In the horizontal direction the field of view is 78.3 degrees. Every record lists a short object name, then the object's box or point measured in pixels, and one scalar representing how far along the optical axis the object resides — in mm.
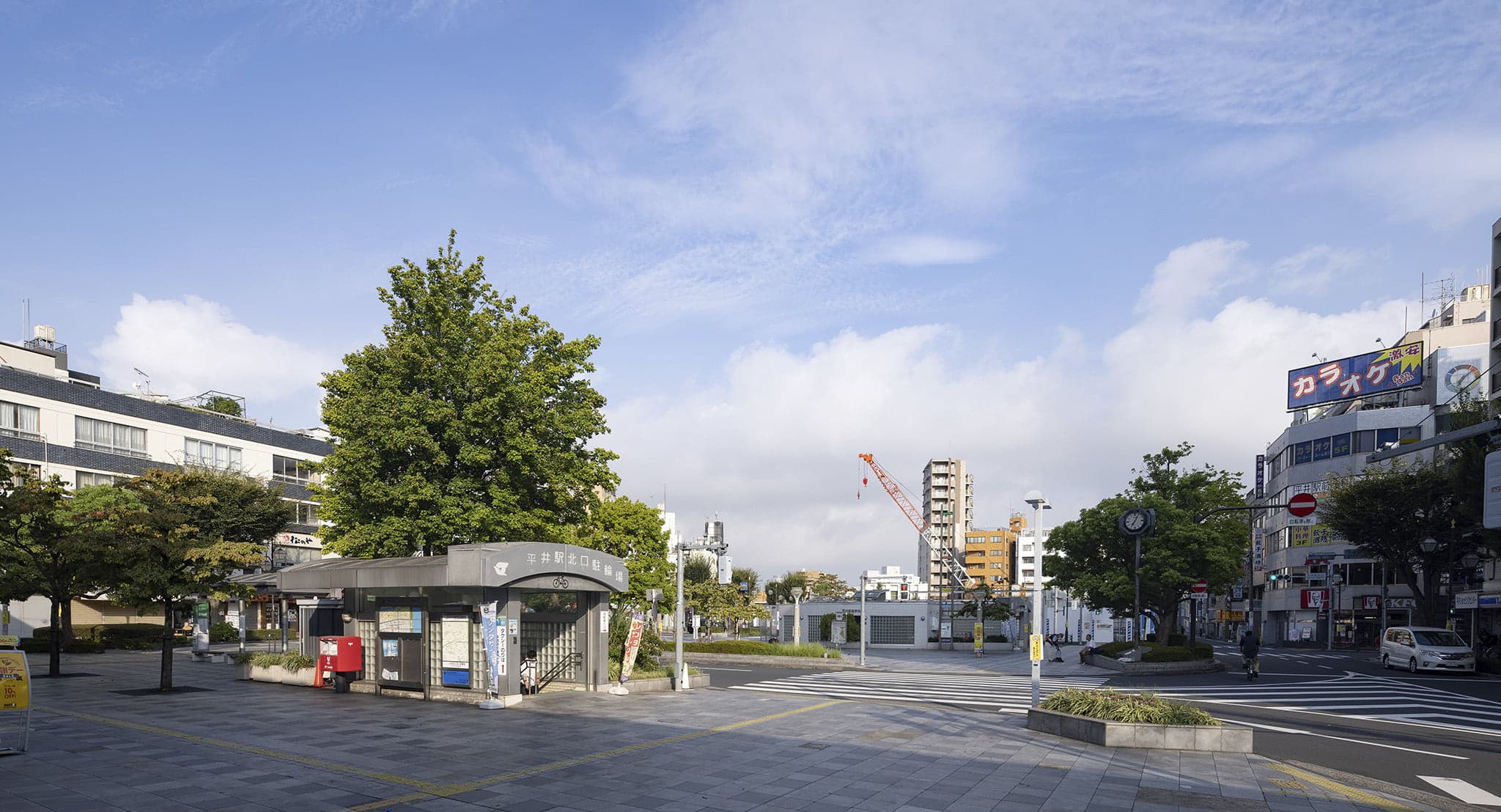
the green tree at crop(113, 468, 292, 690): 24859
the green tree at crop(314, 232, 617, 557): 28312
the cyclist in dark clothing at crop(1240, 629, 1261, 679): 32094
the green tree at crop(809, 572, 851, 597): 114625
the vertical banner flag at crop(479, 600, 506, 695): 22031
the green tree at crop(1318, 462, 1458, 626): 47062
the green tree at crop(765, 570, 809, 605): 102688
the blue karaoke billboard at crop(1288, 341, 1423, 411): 69812
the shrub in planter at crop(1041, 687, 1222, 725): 16938
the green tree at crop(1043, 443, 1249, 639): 41938
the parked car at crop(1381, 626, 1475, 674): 36250
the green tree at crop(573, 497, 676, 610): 38406
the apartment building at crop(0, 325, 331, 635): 49062
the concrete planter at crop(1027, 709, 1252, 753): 16328
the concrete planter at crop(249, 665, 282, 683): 27828
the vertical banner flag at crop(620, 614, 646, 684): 25469
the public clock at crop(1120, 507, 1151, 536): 38875
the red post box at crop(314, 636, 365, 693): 24875
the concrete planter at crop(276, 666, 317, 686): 26688
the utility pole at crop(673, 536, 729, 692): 26420
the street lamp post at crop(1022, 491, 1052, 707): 19578
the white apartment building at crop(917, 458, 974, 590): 167750
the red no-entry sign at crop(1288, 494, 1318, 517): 32250
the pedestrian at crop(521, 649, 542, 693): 23797
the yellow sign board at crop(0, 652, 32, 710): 14734
